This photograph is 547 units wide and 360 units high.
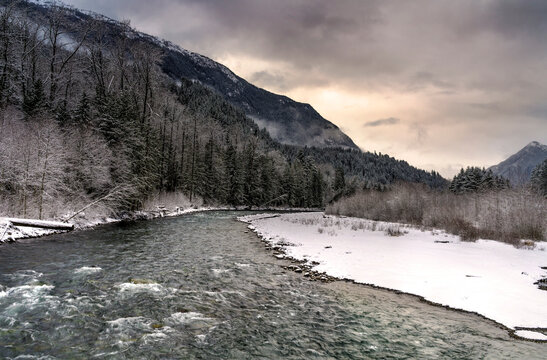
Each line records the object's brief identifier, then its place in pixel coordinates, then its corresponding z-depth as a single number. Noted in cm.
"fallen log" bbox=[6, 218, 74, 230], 1740
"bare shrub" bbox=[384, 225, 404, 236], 2352
